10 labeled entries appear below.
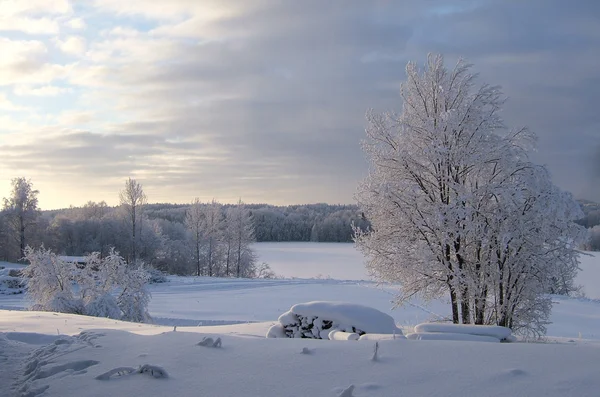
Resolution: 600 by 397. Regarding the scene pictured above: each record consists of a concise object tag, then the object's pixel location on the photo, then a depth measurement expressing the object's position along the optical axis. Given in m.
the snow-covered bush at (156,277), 43.78
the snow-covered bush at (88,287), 21.48
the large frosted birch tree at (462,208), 13.73
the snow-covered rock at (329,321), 9.51
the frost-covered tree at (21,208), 55.44
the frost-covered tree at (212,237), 64.62
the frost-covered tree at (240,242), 63.88
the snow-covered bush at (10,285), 38.25
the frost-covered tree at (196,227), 64.44
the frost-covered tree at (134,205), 58.09
